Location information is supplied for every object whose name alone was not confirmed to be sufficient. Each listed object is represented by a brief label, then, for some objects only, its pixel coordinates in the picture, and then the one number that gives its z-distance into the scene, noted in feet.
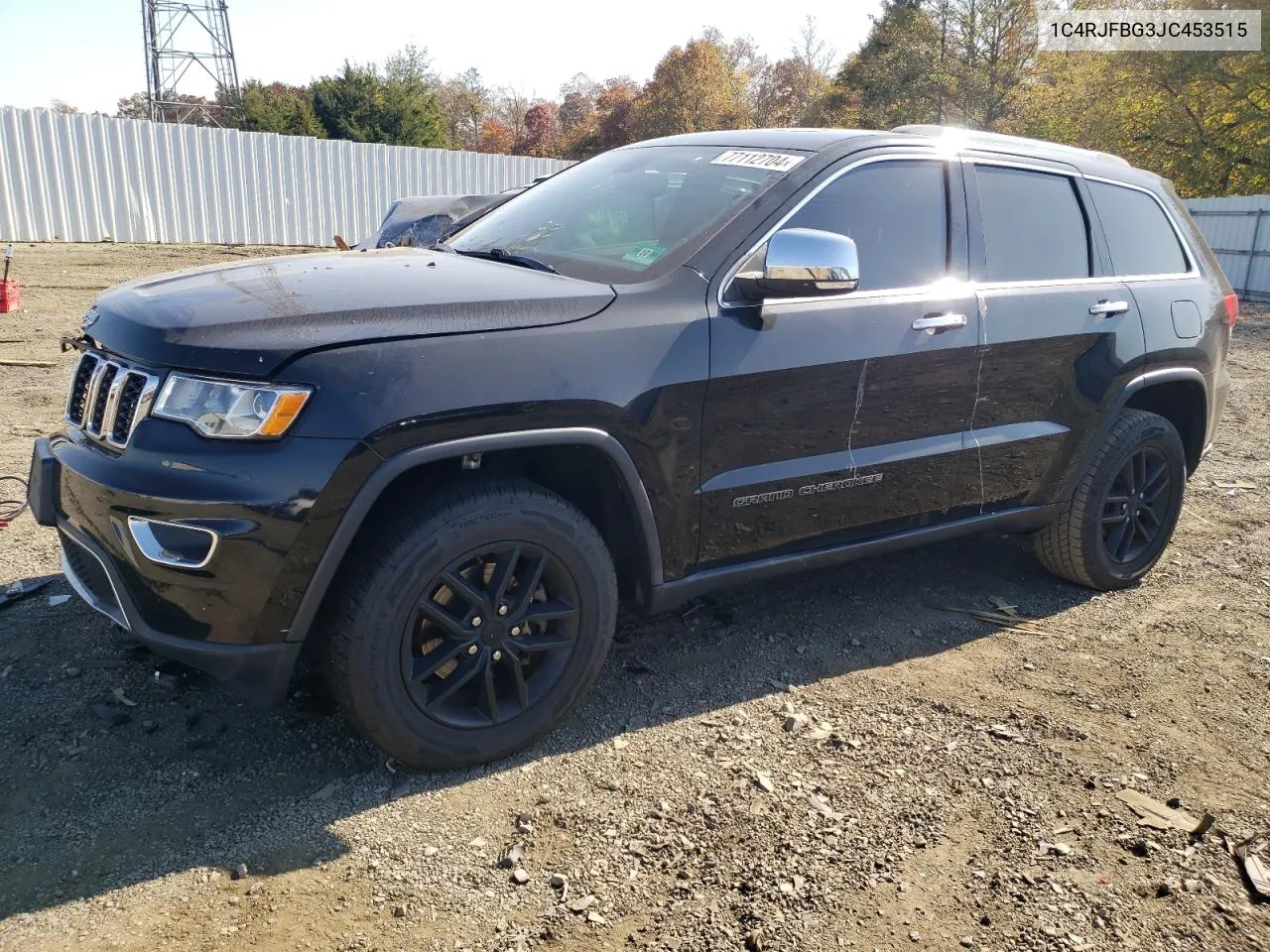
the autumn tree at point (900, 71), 124.98
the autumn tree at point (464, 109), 190.80
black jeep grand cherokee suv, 8.25
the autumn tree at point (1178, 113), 87.30
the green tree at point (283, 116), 101.30
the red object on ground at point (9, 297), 34.81
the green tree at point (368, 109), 101.96
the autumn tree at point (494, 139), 179.83
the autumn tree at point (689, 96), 135.54
